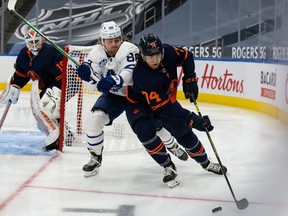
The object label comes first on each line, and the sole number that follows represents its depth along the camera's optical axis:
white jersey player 6.02
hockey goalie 7.88
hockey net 8.06
